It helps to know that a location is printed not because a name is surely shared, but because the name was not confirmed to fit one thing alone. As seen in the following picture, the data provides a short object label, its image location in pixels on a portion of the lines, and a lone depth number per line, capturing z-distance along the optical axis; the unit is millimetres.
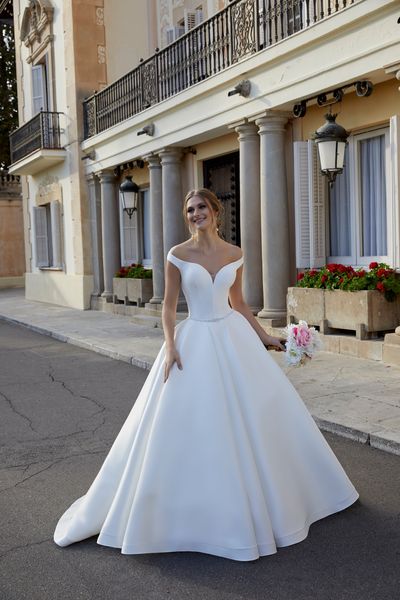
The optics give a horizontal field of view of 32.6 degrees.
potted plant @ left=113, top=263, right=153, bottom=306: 14953
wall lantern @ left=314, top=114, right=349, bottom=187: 8578
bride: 3361
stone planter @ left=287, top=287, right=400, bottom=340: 8422
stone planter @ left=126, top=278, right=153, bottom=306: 14930
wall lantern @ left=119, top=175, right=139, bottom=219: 15062
